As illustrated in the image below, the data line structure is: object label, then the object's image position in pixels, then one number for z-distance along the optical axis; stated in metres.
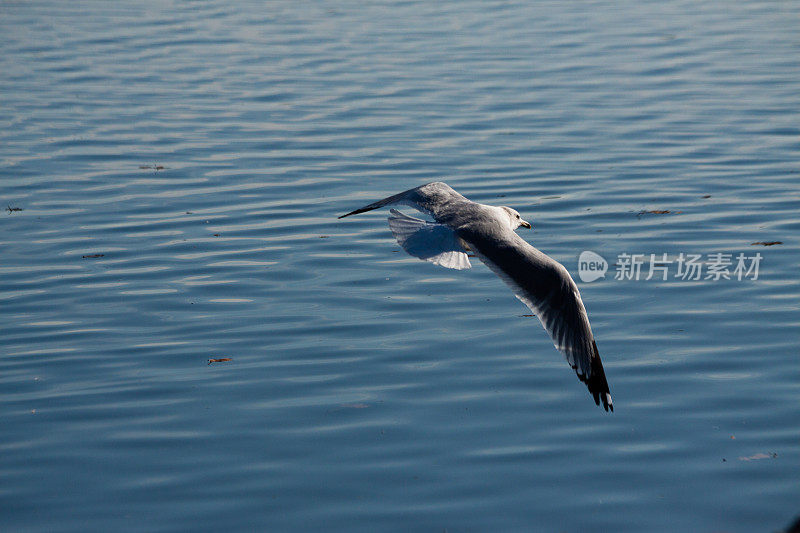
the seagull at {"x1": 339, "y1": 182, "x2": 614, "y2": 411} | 12.95
